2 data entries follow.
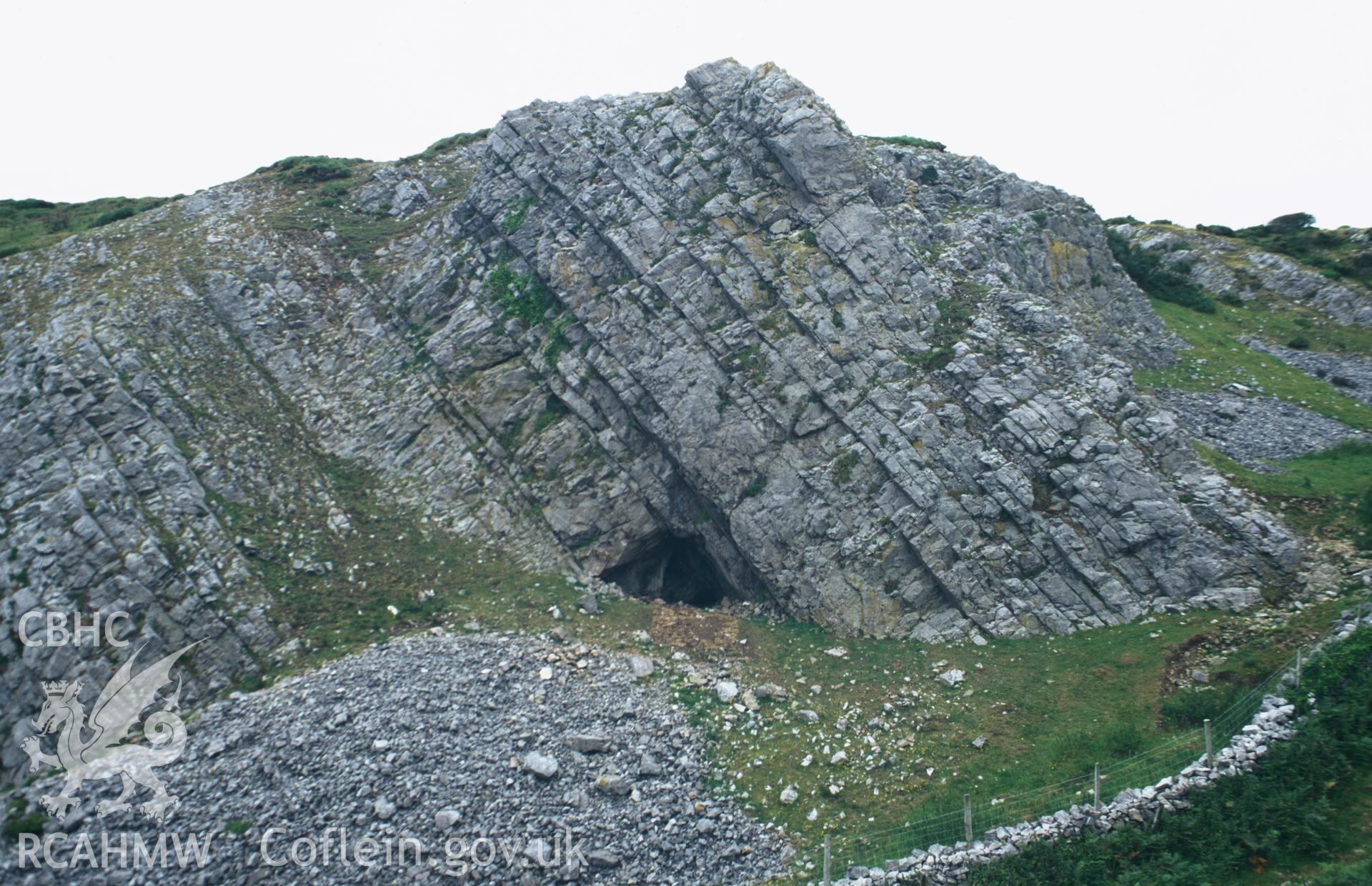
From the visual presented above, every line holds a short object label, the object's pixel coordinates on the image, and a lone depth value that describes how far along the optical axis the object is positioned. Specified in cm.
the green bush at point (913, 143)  4138
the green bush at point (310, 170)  4153
